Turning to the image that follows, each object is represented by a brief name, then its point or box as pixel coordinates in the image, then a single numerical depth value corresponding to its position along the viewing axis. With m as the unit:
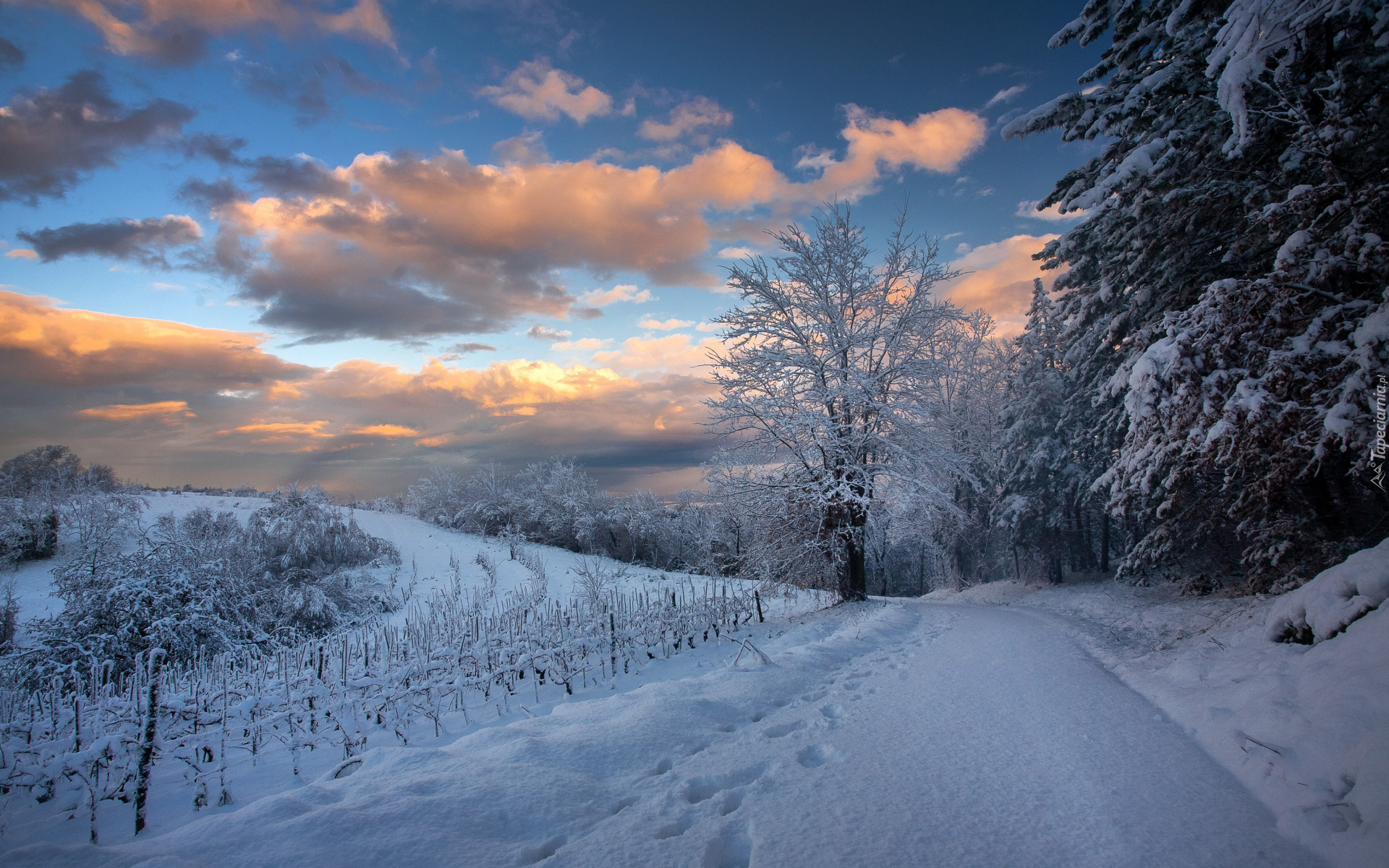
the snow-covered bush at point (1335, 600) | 4.05
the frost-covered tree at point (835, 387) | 11.69
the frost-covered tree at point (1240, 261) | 5.54
